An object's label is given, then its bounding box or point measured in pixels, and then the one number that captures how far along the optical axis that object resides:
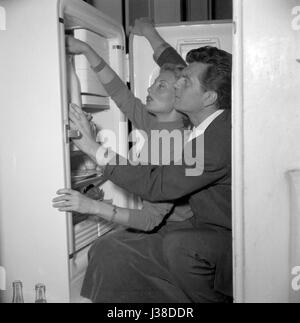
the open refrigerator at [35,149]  1.56
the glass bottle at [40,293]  1.63
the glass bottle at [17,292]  1.64
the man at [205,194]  1.65
